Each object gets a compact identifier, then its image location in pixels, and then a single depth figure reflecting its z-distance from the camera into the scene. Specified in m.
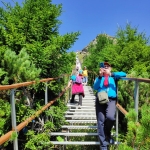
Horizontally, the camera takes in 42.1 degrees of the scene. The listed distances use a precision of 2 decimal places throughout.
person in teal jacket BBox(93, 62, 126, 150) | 3.21
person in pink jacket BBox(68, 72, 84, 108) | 6.29
